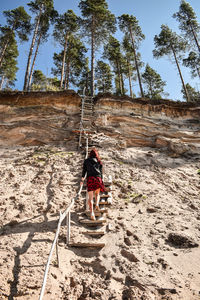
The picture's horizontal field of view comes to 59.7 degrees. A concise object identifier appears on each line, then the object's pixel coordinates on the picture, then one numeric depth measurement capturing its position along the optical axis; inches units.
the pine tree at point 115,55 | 871.1
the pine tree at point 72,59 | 794.2
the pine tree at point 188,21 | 818.8
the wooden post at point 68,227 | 149.0
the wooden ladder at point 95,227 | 147.9
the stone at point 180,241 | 155.5
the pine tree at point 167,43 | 840.3
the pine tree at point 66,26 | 765.9
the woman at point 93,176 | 182.5
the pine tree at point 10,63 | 784.9
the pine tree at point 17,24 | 744.3
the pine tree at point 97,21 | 723.4
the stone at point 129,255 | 138.7
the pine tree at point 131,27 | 834.8
